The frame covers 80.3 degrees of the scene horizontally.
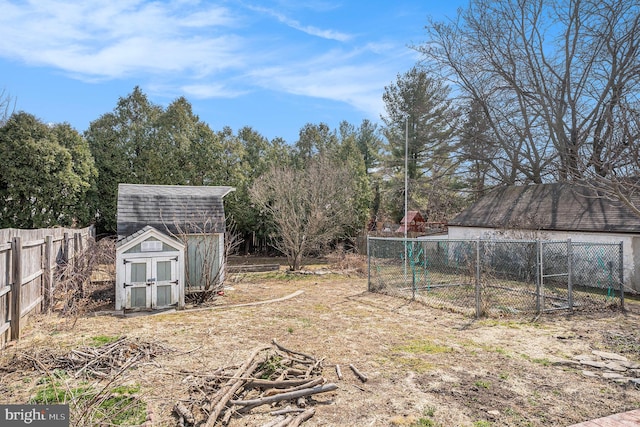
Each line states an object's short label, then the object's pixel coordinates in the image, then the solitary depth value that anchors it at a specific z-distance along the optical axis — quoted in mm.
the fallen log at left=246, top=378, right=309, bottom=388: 4676
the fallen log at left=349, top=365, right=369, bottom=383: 5116
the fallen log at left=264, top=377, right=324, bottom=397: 4562
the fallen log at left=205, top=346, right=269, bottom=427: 3895
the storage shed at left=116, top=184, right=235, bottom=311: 9578
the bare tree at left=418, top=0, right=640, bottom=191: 17766
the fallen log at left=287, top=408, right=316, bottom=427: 3849
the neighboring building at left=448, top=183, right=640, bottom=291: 13336
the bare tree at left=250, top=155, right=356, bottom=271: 17234
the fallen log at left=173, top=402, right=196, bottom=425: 3865
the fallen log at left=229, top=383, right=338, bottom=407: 4234
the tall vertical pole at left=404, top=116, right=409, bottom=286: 11630
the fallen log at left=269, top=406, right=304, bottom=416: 4113
